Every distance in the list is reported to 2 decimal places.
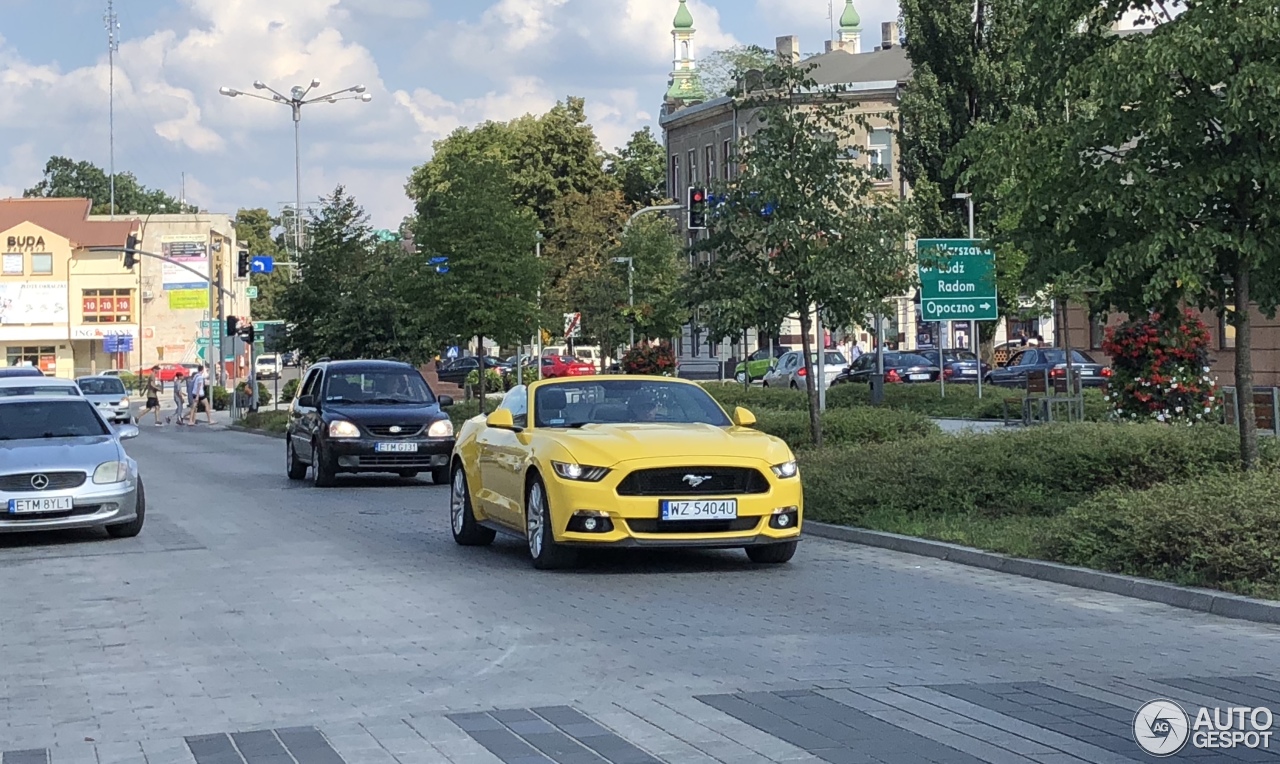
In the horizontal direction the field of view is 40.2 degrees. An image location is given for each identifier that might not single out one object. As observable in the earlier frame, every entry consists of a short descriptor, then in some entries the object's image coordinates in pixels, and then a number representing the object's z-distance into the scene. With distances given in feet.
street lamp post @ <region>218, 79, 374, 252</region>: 184.55
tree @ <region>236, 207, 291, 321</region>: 467.93
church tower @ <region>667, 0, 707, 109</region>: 366.63
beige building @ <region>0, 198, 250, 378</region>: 340.80
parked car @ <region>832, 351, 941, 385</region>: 171.55
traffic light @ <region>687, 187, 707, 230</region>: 75.18
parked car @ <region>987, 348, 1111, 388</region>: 143.54
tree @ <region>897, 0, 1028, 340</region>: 175.22
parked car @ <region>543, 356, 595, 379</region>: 227.63
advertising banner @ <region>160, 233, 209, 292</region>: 291.17
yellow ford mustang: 41.19
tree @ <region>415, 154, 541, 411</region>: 128.06
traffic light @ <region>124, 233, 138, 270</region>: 192.24
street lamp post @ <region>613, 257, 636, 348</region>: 214.90
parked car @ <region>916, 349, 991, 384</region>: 175.32
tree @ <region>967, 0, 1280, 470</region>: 43.16
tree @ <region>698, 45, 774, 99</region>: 365.38
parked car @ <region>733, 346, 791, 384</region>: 213.87
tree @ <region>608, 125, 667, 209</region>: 350.84
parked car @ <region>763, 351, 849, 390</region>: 175.83
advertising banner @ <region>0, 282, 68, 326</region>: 339.57
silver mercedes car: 52.65
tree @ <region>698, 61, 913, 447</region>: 70.33
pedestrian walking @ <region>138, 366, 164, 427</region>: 198.49
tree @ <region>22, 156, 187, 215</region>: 497.05
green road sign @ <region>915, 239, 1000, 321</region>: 114.11
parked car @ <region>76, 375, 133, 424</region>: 171.18
